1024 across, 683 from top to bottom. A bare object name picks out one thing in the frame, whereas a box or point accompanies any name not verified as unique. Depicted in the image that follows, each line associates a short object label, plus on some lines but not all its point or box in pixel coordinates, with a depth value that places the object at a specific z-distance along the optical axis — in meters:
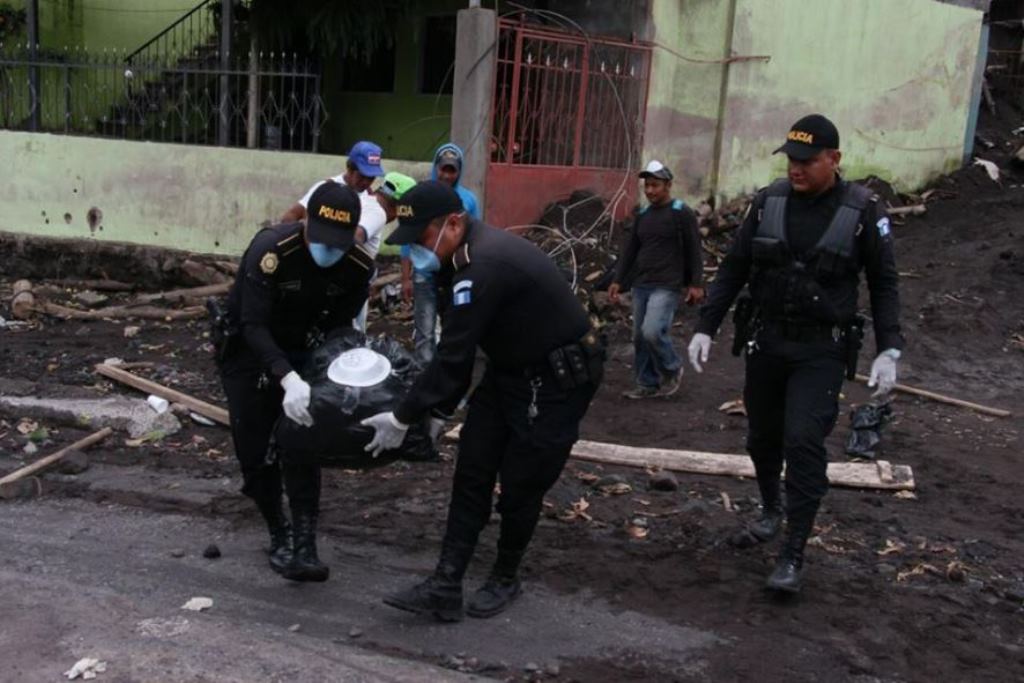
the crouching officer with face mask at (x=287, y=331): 4.01
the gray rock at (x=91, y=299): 11.12
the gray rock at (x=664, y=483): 5.67
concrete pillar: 9.46
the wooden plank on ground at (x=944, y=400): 7.77
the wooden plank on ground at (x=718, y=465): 5.76
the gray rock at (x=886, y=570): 4.60
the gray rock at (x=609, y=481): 5.70
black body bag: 3.89
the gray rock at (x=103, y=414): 6.62
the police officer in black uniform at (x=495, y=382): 3.76
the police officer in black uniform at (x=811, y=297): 4.23
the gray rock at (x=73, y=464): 5.92
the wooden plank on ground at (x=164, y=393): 6.84
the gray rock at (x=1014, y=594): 4.37
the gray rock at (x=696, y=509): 5.30
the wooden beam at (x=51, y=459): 5.67
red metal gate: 9.86
